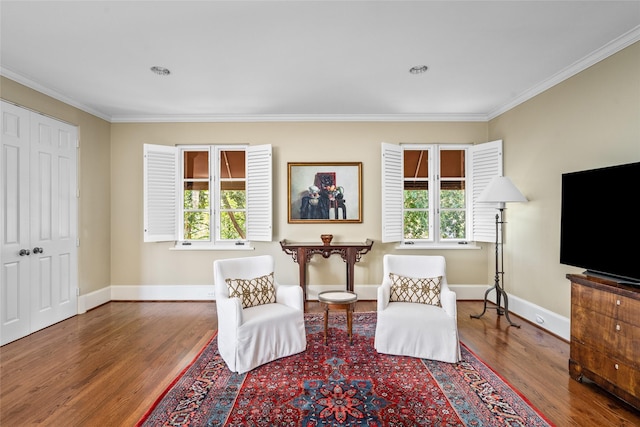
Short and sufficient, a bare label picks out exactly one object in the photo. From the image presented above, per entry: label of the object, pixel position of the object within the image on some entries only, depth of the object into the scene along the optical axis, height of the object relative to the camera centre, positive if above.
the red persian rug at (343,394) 2.01 -1.26
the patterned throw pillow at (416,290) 3.11 -0.73
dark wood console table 4.22 -0.50
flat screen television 2.25 -0.06
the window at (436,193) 4.73 +0.29
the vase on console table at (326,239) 4.32 -0.34
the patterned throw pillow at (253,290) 2.96 -0.72
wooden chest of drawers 2.06 -0.83
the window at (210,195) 4.61 +0.26
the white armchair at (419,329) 2.76 -0.99
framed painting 4.66 +0.30
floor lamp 3.62 +0.18
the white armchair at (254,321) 2.61 -0.90
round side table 2.98 -0.80
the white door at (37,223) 3.24 -0.12
